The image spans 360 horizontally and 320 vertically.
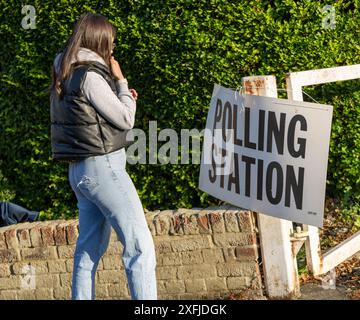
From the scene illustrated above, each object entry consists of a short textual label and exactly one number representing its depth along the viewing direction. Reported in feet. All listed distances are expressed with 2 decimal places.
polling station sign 30.78
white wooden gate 32.78
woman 27.71
